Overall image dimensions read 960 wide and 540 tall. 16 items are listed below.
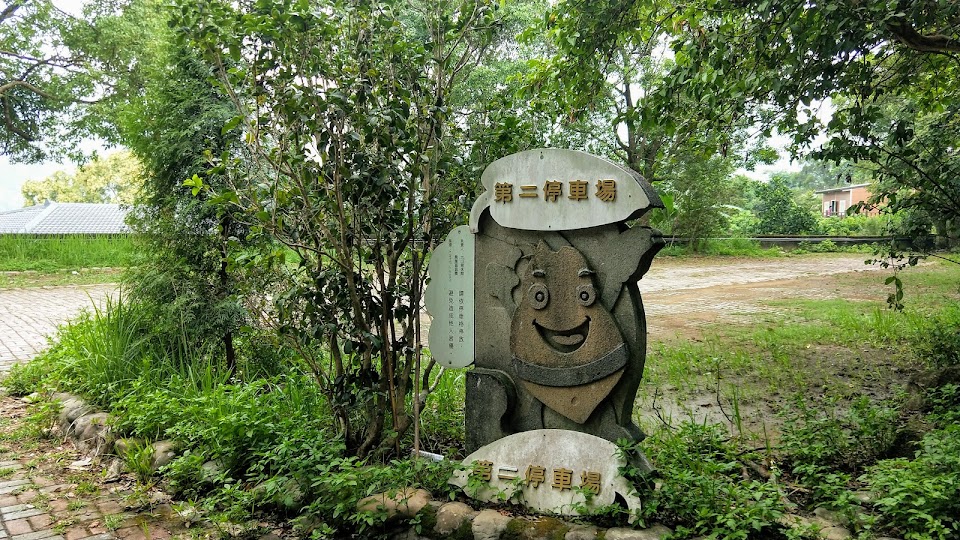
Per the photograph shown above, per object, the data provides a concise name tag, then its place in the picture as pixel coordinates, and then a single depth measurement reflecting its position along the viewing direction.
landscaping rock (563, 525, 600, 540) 3.00
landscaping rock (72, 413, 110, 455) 4.55
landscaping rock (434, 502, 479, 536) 3.23
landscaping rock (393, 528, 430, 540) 3.27
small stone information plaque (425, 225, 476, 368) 3.72
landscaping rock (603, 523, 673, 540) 2.94
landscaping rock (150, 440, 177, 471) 4.16
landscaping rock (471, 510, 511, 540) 3.14
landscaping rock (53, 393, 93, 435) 5.04
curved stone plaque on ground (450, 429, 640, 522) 3.23
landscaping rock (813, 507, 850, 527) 3.08
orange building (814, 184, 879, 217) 42.12
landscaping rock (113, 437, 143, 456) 4.25
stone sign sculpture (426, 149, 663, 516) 3.25
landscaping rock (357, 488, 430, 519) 3.31
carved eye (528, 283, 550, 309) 3.43
